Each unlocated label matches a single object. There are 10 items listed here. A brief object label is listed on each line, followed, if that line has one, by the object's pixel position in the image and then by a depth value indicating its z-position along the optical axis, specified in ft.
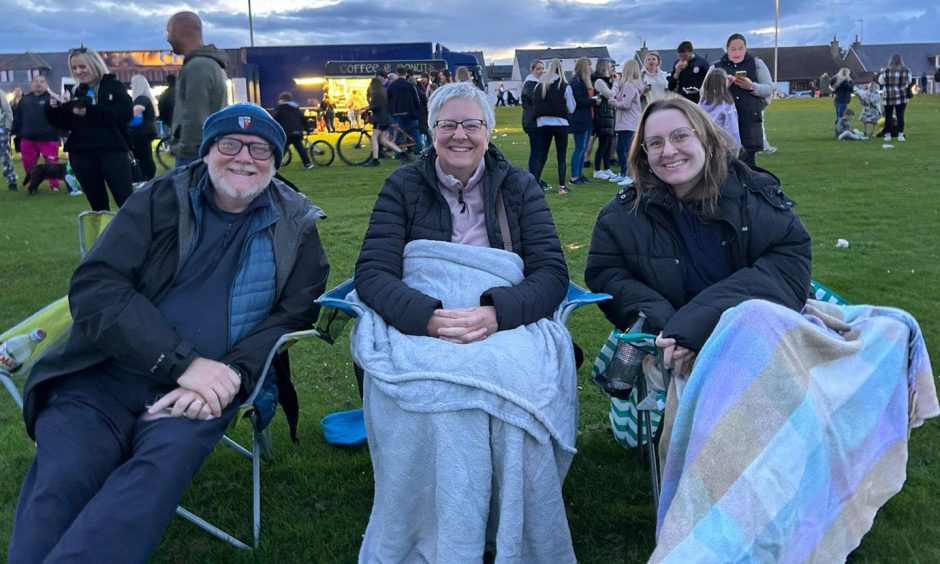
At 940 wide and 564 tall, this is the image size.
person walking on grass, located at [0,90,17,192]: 46.44
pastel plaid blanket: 6.70
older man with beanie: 7.21
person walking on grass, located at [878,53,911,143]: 56.39
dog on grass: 42.50
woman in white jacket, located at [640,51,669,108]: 39.24
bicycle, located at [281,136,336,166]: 54.07
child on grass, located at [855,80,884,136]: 61.41
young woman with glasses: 9.54
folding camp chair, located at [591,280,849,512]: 8.84
